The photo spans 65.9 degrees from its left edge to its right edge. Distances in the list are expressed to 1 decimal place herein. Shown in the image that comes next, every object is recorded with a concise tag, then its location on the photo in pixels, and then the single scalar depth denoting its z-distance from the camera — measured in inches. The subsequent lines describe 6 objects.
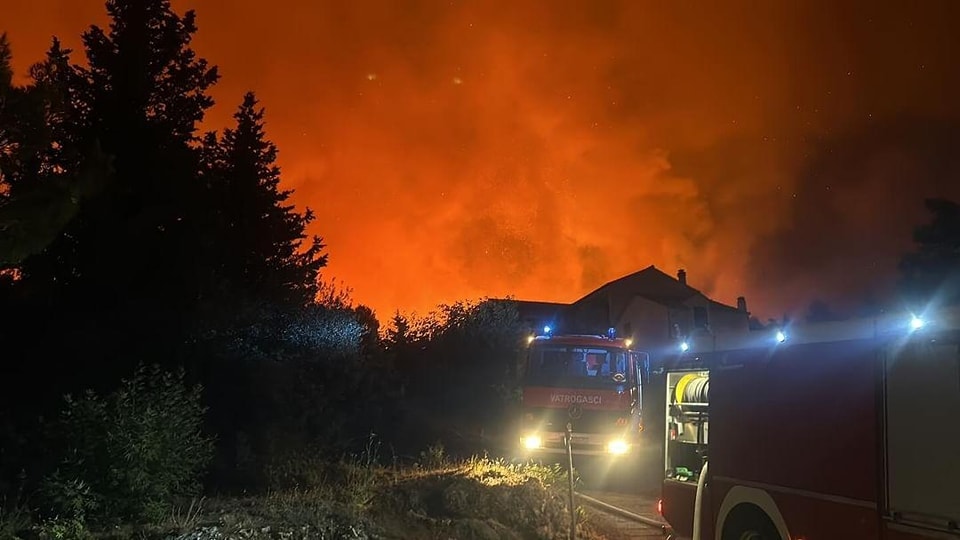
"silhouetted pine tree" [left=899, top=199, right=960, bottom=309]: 725.9
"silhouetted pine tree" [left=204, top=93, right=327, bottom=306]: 823.7
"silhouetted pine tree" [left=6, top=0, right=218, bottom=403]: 632.4
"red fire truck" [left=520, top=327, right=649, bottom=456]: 542.6
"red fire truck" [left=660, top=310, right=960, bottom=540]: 169.5
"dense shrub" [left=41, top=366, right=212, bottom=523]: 281.6
